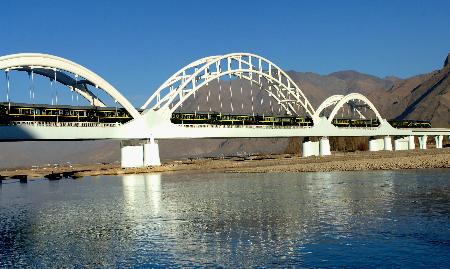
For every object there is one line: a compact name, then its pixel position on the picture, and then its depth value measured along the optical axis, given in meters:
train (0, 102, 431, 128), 59.62
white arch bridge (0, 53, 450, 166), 59.12
